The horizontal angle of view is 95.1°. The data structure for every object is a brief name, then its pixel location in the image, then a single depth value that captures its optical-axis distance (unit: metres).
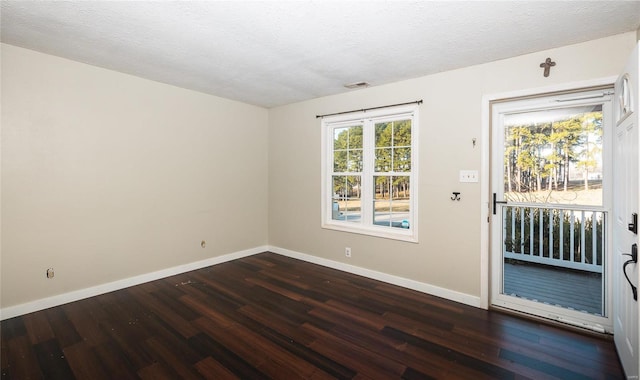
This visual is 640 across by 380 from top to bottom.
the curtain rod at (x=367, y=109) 3.46
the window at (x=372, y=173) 3.66
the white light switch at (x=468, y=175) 3.08
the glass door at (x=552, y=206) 2.60
